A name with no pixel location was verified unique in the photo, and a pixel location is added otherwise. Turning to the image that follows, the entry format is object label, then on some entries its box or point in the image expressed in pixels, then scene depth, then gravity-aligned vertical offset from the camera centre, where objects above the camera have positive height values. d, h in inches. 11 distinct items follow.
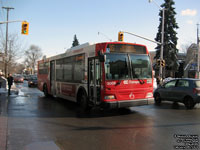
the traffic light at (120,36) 874.6 +154.5
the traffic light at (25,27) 756.0 +164.1
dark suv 430.9 -33.4
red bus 339.0 +0.3
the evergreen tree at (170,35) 1647.4 +299.1
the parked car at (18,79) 1765.5 -30.7
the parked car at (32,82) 1244.5 -38.4
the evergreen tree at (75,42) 3075.8 +461.6
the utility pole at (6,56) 1203.6 +105.2
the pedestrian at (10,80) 695.4 -15.5
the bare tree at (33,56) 3975.9 +345.0
